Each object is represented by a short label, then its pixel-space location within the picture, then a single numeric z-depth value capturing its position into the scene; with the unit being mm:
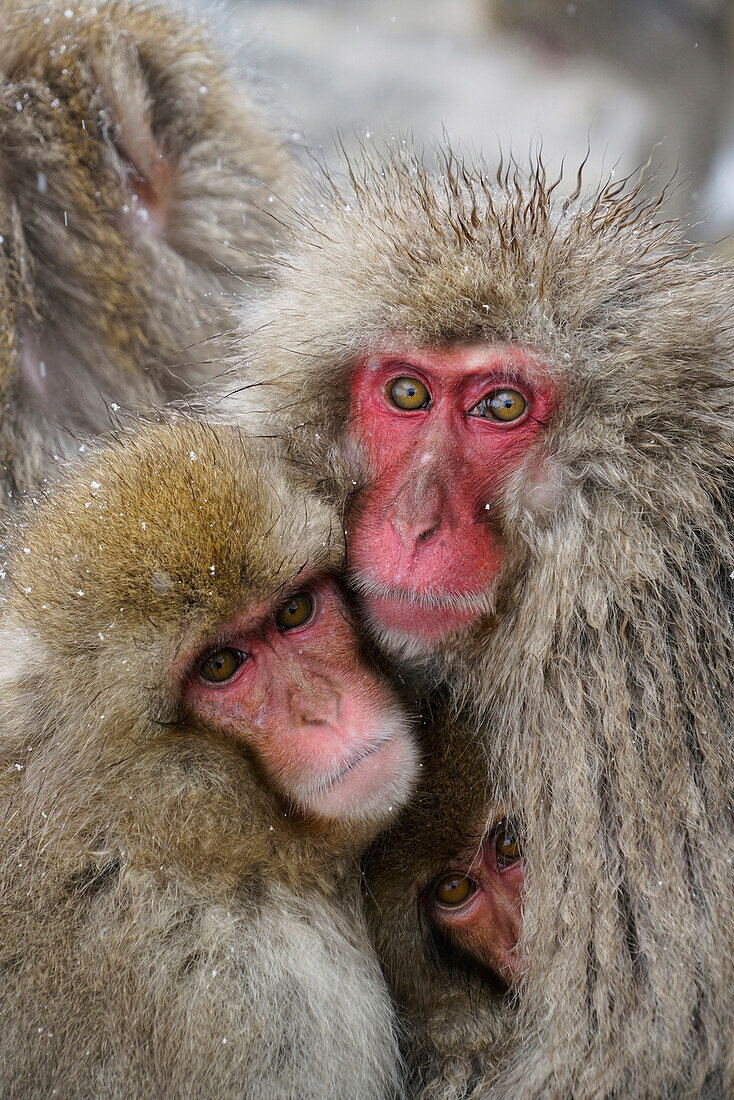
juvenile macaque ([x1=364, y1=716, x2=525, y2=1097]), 3012
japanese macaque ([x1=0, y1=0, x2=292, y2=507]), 3138
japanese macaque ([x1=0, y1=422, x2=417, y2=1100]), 2954
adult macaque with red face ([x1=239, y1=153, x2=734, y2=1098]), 2951
